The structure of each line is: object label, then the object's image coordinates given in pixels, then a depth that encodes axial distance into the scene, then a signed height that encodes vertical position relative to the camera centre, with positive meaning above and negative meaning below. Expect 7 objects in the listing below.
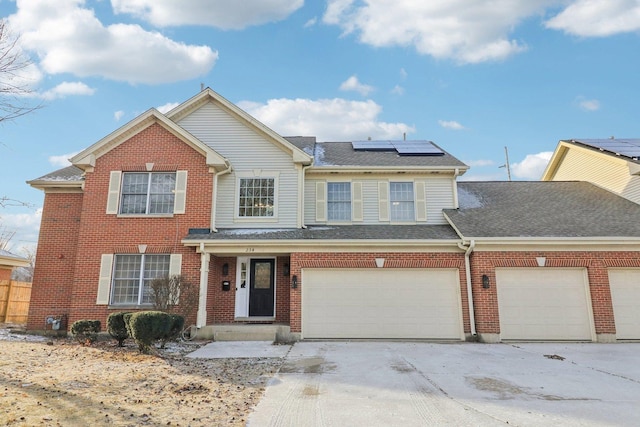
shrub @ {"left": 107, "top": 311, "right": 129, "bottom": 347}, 9.48 -0.94
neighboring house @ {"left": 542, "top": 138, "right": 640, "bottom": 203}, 14.09 +5.13
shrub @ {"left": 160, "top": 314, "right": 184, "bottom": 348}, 9.21 -0.98
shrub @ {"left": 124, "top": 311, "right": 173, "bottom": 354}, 8.61 -0.90
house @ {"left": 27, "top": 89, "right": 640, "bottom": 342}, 11.29 +1.35
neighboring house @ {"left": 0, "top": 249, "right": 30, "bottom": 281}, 16.98 +1.13
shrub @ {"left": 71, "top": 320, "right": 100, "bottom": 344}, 10.13 -1.12
